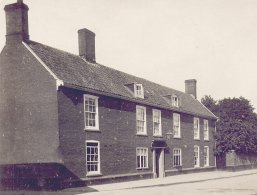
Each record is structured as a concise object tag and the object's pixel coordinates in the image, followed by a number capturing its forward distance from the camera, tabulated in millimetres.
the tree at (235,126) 39438
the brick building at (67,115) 20734
